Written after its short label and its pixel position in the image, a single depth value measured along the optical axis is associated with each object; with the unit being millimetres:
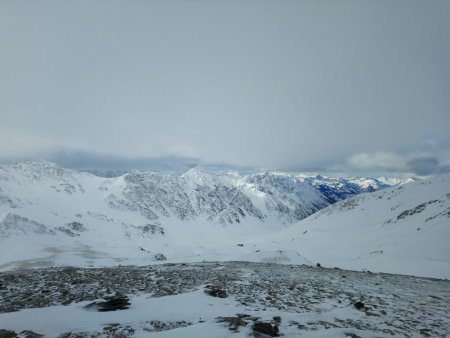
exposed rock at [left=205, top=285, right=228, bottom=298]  14429
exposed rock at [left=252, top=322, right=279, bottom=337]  9014
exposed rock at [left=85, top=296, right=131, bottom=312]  11500
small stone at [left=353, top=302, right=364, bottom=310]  13306
